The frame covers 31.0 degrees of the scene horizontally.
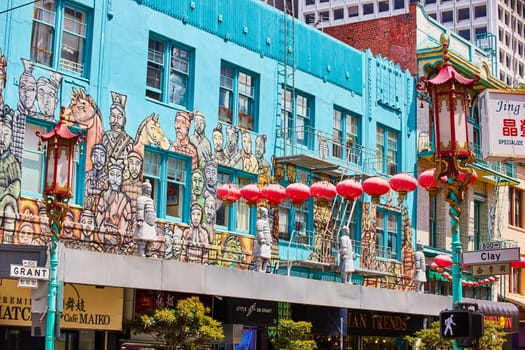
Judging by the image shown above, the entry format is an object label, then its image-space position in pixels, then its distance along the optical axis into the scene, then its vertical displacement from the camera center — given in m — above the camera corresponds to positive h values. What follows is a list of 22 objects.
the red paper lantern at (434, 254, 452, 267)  36.34 +2.94
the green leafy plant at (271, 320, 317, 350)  27.36 -0.05
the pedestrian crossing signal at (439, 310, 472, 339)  14.62 +0.22
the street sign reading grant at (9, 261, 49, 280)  17.61 +0.99
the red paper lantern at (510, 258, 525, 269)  38.51 +3.08
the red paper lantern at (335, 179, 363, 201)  26.77 +4.09
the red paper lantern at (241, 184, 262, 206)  26.67 +3.87
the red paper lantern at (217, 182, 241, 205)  27.36 +3.95
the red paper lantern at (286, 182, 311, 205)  26.86 +3.97
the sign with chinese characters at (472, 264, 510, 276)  16.34 +1.19
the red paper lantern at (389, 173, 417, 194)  26.33 +4.21
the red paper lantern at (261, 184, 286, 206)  26.61 +3.87
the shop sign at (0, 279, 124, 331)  22.03 +0.48
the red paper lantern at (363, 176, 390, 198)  26.42 +4.12
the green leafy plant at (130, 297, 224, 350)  22.78 +0.10
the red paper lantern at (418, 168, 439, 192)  25.98 +4.30
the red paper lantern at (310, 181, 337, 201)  27.62 +4.15
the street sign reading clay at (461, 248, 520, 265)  15.75 +1.38
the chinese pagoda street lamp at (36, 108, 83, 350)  17.81 +2.63
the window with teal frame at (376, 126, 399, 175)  36.25 +7.17
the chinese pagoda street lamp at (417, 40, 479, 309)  15.45 +3.30
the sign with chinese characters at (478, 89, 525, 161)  16.66 +3.73
